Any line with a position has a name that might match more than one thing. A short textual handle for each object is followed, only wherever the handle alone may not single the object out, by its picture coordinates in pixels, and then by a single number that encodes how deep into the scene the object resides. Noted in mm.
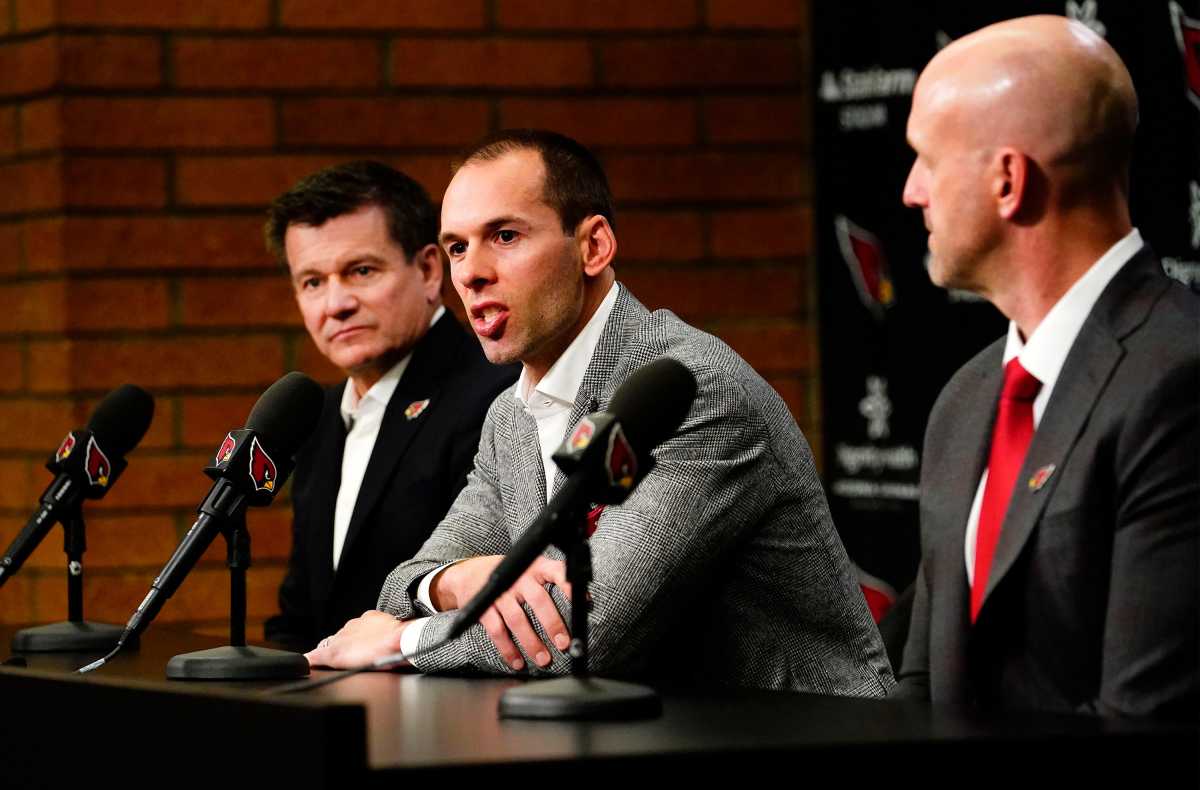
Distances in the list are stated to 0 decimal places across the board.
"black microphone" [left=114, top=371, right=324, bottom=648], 4484
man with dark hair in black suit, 7156
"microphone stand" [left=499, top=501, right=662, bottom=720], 3791
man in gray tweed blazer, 5020
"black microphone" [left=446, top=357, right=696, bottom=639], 3777
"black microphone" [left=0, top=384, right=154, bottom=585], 5562
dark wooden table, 3289
